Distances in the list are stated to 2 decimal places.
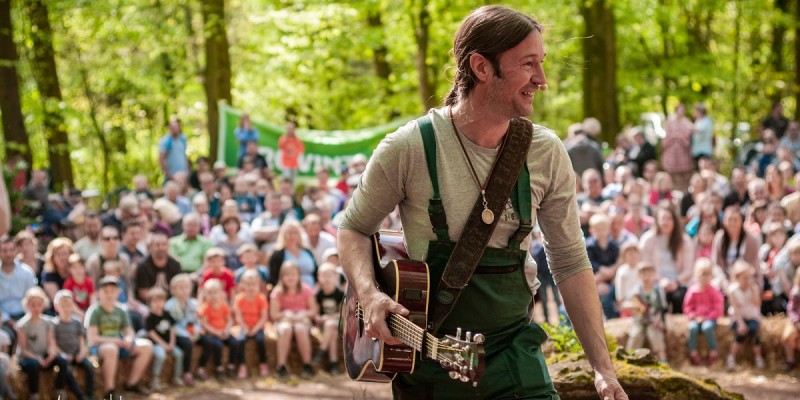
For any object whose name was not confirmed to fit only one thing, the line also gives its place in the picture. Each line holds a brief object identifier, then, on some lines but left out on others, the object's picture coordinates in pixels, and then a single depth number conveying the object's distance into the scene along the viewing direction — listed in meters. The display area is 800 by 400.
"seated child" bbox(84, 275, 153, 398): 11.02
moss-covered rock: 6.33
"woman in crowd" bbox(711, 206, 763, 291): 13.35
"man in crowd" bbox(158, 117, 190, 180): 19.49
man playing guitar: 3.50
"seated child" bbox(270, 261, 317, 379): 12.38
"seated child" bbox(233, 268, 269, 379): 12.35
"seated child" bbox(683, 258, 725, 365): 12.30
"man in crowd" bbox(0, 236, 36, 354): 11.07
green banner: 20.23
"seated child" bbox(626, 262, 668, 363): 12.02
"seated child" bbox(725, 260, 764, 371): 12.25
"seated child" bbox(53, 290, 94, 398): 10.73
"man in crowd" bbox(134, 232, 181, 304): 12.15
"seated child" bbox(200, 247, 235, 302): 12.56
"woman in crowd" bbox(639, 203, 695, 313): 13.18
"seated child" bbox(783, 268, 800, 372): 12.03
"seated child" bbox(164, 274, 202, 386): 11.84
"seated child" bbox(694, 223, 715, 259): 13.64
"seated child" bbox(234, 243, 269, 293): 12.91
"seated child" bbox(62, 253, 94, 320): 11.49
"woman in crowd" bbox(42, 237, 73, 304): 11.66
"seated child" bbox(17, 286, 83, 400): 10.55
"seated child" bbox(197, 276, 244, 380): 12.05
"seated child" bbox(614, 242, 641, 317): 12.50
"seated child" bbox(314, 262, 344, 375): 12.59
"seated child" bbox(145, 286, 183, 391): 11.68
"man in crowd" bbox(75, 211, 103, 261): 12.98
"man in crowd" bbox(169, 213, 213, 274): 13.47
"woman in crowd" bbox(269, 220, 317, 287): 13.02
